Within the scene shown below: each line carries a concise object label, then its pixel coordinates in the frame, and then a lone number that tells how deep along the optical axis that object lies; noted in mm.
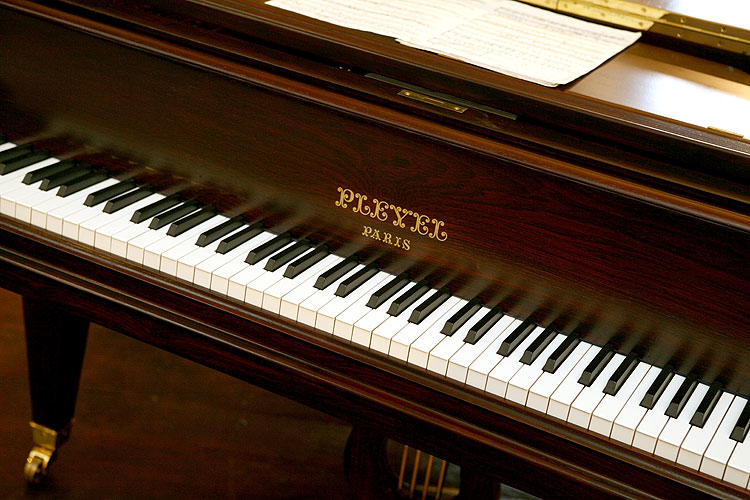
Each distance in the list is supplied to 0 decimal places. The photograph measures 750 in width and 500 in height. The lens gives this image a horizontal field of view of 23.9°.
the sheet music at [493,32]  2115
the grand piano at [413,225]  1989
